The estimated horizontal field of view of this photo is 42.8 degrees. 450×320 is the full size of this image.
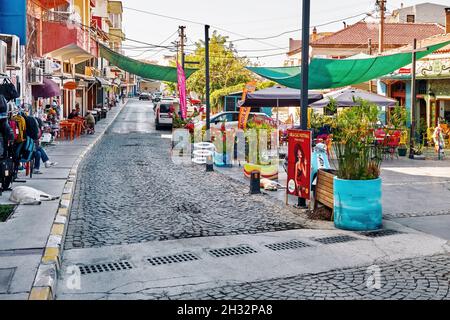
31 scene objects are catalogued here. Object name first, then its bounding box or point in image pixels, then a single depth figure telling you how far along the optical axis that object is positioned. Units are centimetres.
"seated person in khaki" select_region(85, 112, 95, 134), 2911
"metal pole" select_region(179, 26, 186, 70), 4207
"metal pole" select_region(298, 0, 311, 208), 1040
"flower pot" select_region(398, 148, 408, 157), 2025
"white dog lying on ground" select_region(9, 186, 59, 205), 1026
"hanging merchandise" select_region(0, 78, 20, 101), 1081
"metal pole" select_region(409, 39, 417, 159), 1880
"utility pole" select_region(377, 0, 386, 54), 3089
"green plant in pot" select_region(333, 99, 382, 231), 884
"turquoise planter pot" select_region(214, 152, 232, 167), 1734
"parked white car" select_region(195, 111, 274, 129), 2649
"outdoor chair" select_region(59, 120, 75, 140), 2620
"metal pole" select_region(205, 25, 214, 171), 1888
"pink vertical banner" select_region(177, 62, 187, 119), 2493
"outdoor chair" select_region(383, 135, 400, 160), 1925
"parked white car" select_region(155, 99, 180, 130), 3500
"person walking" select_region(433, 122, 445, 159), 1938
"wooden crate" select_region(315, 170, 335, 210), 951
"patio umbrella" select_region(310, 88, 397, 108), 2092
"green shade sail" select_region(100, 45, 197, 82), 2844
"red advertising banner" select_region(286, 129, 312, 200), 1024
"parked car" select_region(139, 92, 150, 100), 8651
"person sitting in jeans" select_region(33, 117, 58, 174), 1434
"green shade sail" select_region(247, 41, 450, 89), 1631
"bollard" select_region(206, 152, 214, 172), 1641
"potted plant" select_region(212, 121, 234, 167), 1733
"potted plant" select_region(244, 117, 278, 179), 1416
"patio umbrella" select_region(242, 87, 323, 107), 1970
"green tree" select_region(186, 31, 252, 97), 4941
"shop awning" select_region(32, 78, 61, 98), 2219
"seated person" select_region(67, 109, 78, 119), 2858
